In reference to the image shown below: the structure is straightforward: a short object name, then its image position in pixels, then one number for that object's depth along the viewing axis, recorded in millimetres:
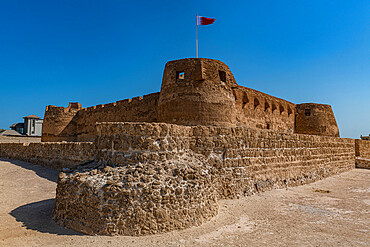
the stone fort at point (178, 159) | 4227
